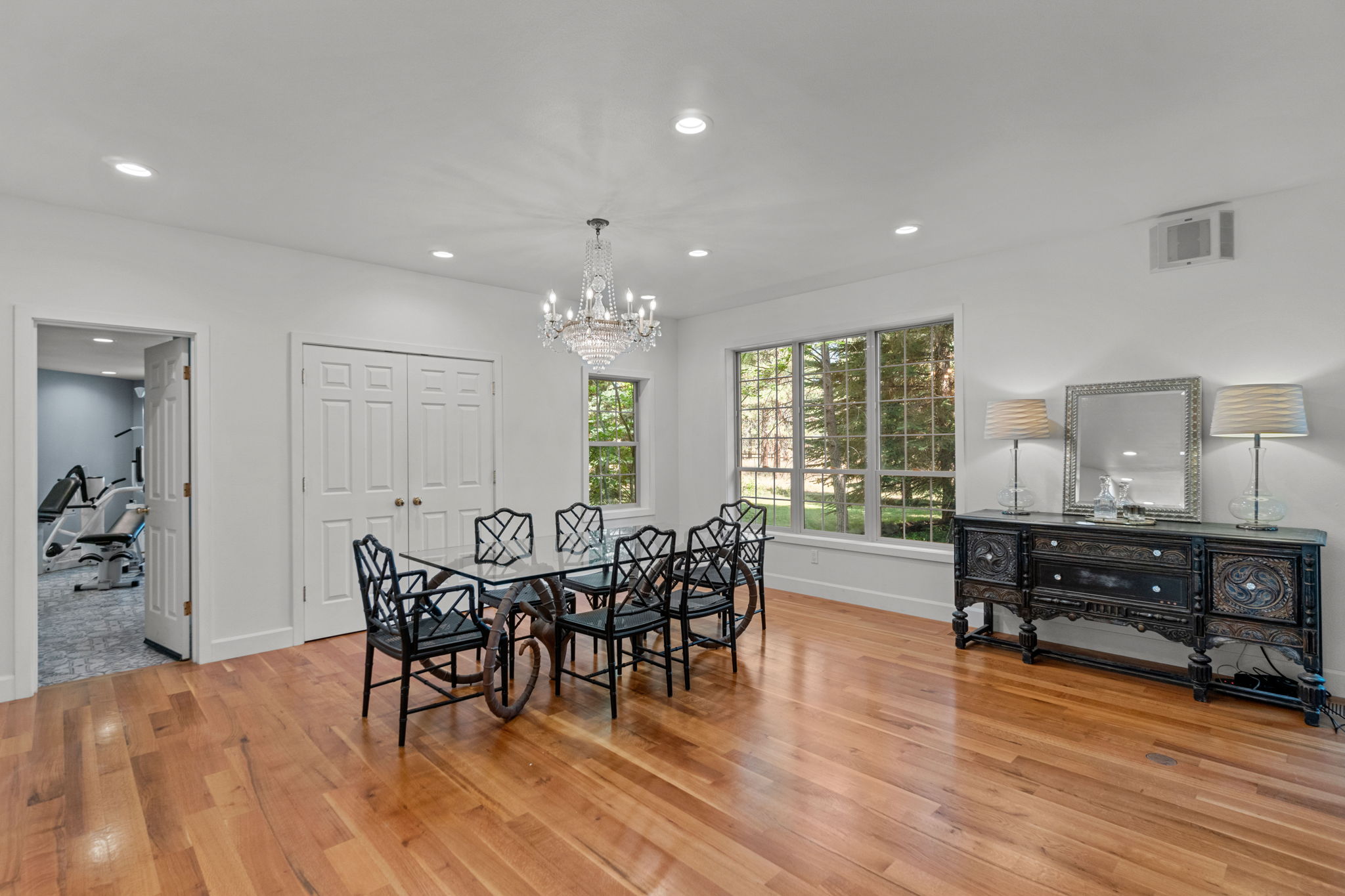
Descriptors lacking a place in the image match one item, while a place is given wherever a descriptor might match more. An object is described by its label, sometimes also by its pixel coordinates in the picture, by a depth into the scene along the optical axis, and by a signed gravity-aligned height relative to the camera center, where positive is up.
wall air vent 3.81 +1.18
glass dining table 3.22 -0.61
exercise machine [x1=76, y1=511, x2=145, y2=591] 6.36 -0.94
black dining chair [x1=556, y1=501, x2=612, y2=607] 3.98 -0.63
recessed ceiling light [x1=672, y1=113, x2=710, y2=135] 2.79 +1.35
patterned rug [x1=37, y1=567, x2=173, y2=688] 4.18 -1.30
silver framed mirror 3.94 +0.01
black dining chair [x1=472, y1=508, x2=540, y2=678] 3.73 -0.60
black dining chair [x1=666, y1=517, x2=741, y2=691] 3.76 -0.84
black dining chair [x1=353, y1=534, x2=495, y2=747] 3.00 -0.84
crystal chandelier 3.95 +0.71
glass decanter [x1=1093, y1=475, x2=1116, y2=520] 4.02 -0.35
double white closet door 4.72 -0.07
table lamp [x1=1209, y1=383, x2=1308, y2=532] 3.40 +0.11
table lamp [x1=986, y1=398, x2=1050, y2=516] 4.32 +0.14
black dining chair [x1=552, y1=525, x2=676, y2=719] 3.36 -0.85
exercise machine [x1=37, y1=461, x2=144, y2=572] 7.38 -0.75
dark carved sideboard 3.30 -0.76
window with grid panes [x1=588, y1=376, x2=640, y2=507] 6.60 +0.06
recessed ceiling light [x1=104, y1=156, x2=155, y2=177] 3.19 +1.36
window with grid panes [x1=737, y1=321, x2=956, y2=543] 5.27 +0.12
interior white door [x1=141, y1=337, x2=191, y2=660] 4.27 -0.30
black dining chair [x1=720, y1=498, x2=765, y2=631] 4.66 -0.72
